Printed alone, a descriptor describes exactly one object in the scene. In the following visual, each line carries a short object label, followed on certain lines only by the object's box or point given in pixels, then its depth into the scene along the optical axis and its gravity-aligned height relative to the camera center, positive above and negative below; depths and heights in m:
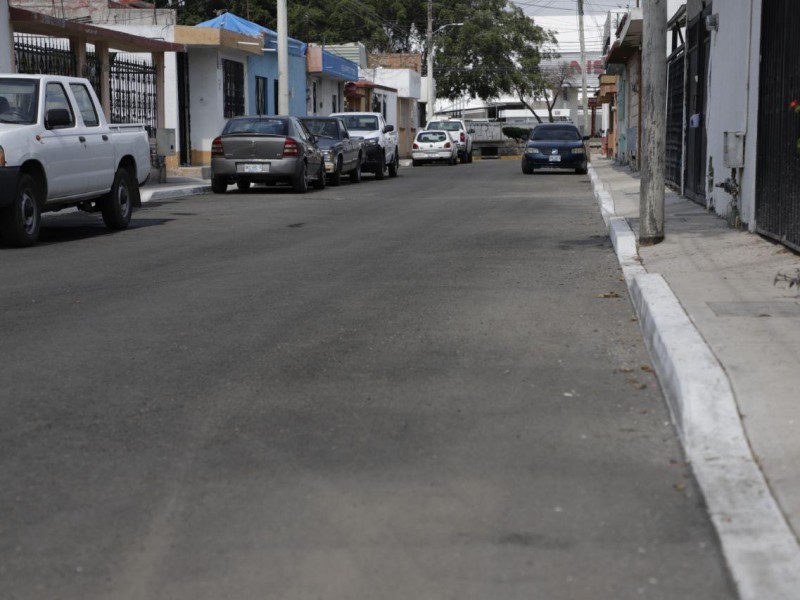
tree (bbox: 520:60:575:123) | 99.81 +4.44
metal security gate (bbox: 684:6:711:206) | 17.86 +0.33
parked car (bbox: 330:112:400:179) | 33.16 -0.31
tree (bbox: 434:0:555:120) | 77.19 +4.97
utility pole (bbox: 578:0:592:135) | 59.86 +2.50
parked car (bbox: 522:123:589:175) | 35.38 -0.68
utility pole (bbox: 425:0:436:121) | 63.81 +2.37
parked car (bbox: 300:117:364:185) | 28.39 -0.38
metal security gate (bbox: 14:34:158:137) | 25.05 +1.23
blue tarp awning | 40.72 +3.44
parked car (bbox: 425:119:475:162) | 52.84 -0.18
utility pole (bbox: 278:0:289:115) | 31.89 +1.73
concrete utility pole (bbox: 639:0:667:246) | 11.59 +0.24
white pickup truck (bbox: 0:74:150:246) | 13.11 -0.28
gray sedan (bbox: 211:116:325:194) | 24.36 -0.49
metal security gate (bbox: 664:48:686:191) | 21.67 +0.18
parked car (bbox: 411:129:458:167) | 49.88 -0.74
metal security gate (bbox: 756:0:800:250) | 10.72 +0.01
